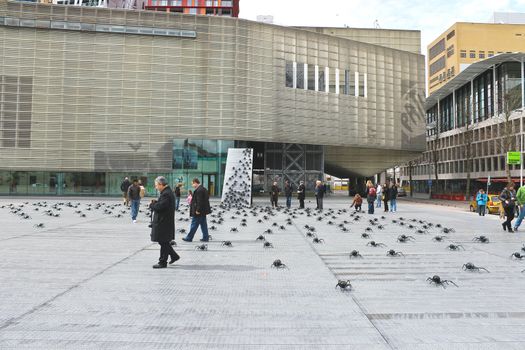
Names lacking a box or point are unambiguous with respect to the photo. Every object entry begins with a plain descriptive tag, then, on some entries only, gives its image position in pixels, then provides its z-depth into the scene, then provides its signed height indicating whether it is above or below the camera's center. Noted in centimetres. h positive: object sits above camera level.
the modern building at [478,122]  5726 +1021
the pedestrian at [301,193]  2748 -39
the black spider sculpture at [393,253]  916 -140
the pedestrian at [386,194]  2526 -36
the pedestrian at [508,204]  1415 -50
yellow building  9044 +3097
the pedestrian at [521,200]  1364 -35
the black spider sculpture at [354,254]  897 -138
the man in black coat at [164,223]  749 -64
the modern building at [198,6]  9662 +4067
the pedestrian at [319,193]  2458 -31
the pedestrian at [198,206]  1070 -48
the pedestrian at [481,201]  2330 -67
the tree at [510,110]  4776 +929
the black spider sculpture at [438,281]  639 -138
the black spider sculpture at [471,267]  747 -137
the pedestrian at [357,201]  2539 -78
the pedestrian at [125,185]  2297 +6
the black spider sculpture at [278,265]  765 -138
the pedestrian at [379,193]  3004 -35
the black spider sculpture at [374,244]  1056 -139
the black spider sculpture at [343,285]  602 -136
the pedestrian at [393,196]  2504 -46
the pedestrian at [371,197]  2253 -48
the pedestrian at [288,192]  2709 -30
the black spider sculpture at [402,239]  1161 -137
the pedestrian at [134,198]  1600 -44
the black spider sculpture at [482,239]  1150 -136
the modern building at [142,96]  4506 +981
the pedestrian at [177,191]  2196 -24
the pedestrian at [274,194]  2817 -44
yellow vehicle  2661 -100
